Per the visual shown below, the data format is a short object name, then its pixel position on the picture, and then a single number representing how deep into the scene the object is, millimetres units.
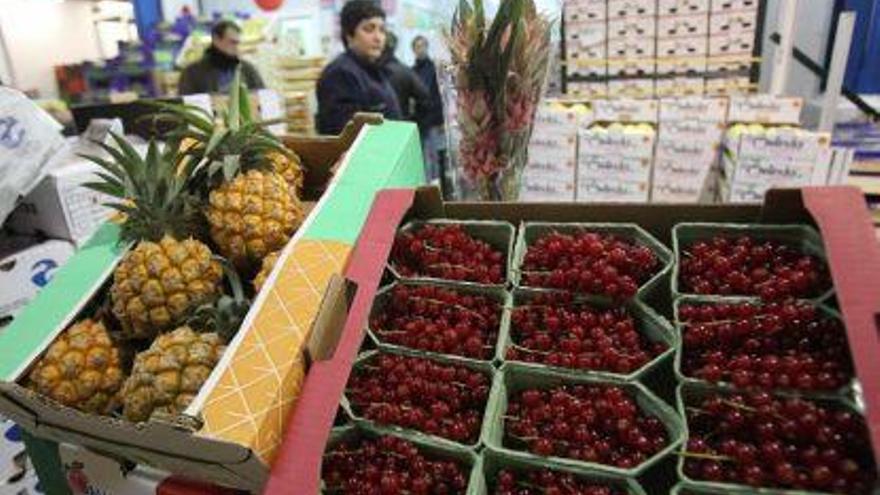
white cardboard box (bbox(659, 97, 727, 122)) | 3414
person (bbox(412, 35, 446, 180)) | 5688
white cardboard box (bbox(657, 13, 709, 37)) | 3840
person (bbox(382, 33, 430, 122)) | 4484
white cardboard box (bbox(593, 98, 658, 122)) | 3594
